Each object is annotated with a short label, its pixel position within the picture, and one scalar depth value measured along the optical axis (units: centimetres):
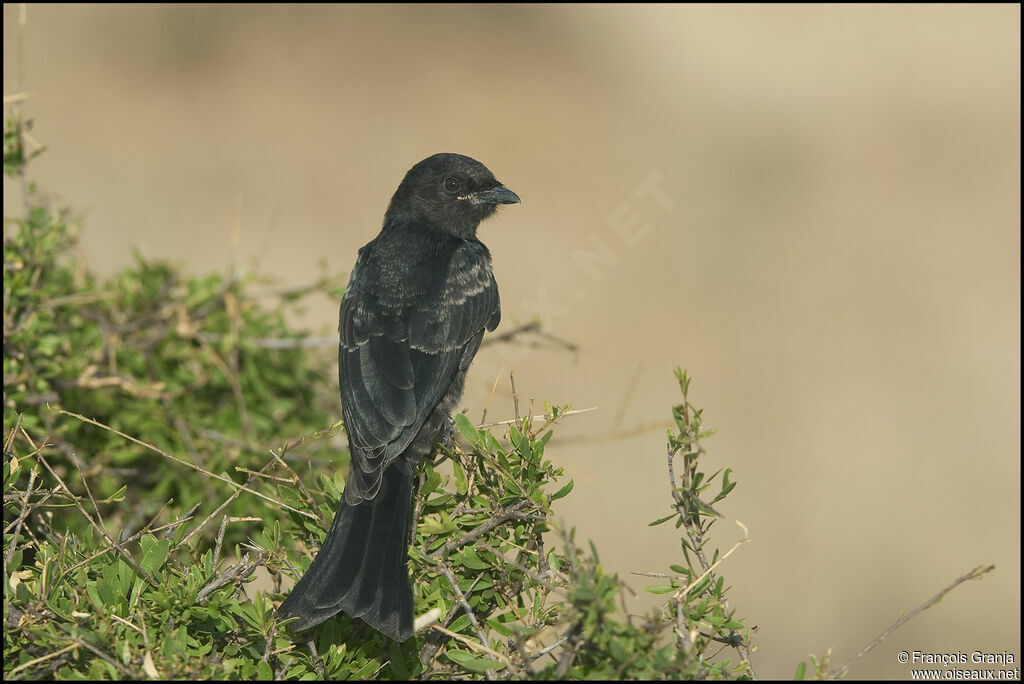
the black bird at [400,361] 513
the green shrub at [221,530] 442
